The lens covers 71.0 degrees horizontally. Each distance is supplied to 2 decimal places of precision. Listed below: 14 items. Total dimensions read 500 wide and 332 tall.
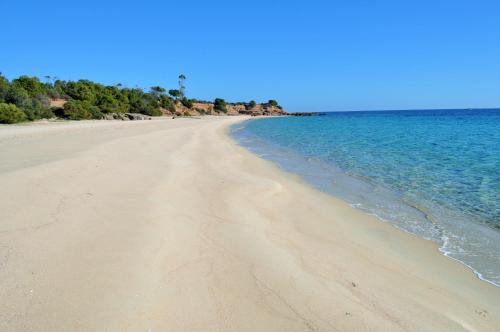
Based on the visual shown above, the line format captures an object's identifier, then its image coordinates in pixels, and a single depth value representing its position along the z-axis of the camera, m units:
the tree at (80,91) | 46.61
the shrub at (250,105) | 136.59
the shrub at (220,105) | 108.19
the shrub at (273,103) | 155.90
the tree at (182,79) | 104.53
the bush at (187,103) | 87.31
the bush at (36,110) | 29.43
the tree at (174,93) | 98.19
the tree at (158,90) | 81.30
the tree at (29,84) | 39.84
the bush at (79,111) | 35.47
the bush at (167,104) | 71.06
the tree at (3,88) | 29.69
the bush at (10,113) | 25.91
